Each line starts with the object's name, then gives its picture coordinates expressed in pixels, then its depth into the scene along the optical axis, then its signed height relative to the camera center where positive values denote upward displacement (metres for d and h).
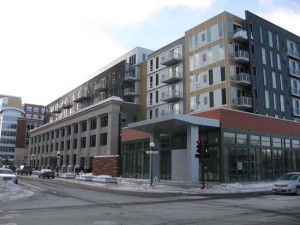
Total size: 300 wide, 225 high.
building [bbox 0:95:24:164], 143.50 +16.53
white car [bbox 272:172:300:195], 23.67 -0.78
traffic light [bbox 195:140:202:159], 28.59 +1.72
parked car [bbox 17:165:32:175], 68.31 +0.07
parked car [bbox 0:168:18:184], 33.97 -0.46
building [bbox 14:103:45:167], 132.62 +12.59
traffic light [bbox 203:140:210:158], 28.55 +1.69
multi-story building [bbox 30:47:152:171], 60.81 +10.29
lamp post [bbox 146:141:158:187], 32.28 +1.77
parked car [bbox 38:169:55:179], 53.32 -0.51
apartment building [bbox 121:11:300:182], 35.50 +9.44
